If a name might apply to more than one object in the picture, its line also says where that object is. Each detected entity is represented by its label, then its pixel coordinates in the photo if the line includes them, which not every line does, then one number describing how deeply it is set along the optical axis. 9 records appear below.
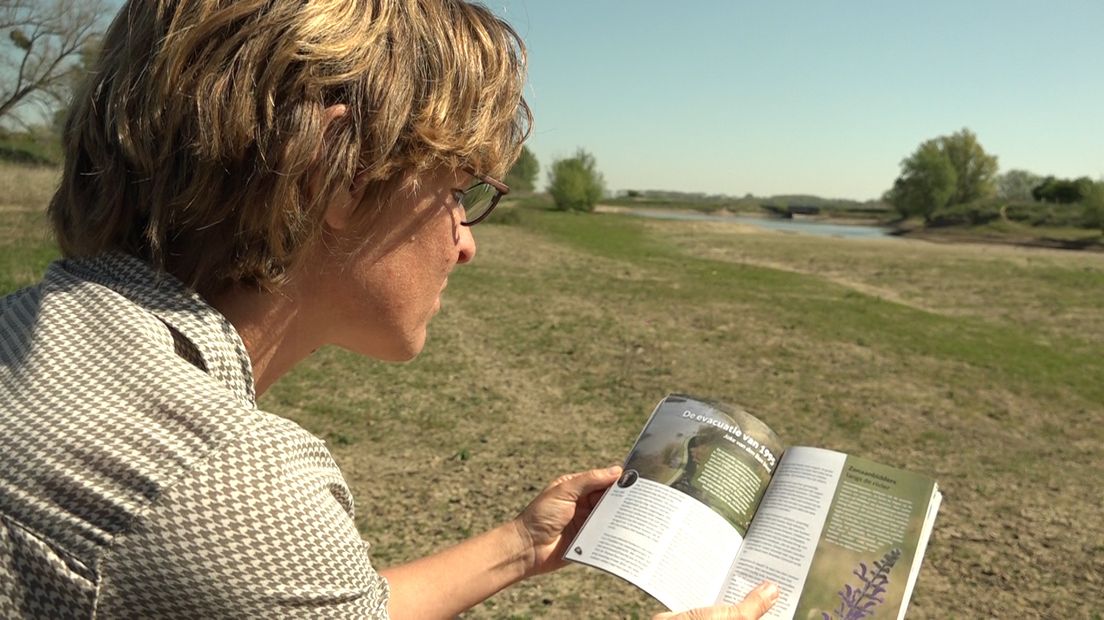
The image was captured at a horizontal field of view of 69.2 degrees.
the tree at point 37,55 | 14.66
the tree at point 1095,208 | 37.66
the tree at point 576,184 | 52.09
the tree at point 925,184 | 57.66
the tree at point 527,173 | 63.03
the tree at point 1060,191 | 50.09
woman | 0.74
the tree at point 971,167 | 60.44
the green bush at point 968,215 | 45.62
